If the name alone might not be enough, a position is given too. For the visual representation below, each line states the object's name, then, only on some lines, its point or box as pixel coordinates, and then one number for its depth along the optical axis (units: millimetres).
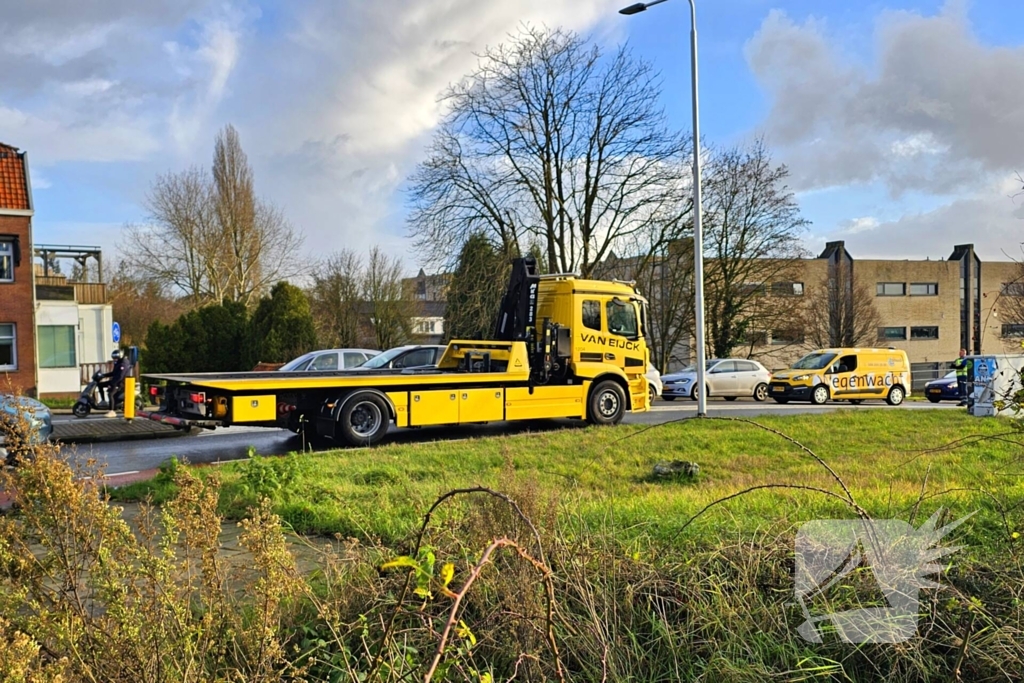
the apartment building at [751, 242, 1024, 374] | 61375
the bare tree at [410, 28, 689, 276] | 30359
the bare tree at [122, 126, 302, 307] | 47750
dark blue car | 30312
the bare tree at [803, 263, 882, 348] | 51656
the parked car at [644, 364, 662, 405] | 26753
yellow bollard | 14132
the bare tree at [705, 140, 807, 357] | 38688
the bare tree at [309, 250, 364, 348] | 42125
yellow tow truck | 12688
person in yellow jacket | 20803
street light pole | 18438
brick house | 30922
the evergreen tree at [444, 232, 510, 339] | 29766
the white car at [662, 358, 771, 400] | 29594
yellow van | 26469
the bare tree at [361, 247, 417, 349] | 42219
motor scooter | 20344
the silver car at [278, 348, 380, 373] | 19734
